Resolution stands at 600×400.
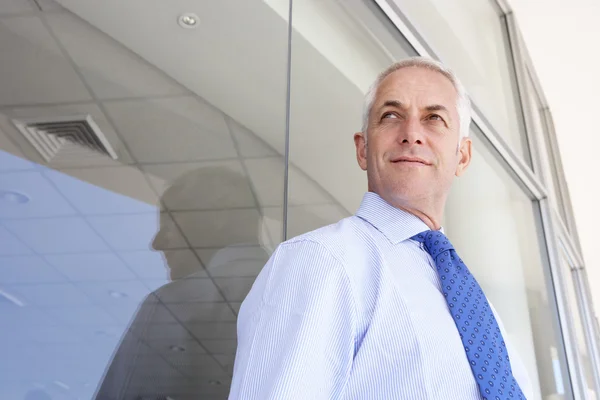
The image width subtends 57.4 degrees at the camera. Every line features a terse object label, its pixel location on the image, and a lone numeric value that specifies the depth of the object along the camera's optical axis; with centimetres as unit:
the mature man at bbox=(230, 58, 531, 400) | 71
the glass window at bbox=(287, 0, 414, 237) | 150
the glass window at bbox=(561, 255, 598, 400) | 319
